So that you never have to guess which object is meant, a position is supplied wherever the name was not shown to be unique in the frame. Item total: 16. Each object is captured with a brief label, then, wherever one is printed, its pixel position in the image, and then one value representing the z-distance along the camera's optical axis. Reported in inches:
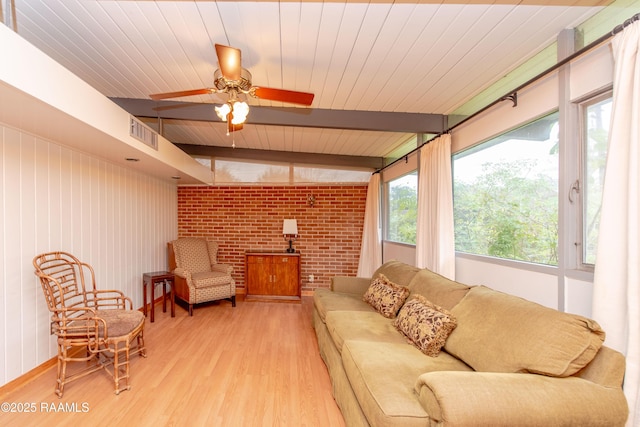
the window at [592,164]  65.2
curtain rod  55.3
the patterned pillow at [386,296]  103.3
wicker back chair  86.8
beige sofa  46.4
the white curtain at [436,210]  113.3
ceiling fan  80.3
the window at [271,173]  218.4
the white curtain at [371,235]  198.2
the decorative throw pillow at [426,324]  74.0
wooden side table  151.3
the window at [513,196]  78.3
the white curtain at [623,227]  51.2
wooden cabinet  191.6
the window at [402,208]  166.1
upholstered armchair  163.0
